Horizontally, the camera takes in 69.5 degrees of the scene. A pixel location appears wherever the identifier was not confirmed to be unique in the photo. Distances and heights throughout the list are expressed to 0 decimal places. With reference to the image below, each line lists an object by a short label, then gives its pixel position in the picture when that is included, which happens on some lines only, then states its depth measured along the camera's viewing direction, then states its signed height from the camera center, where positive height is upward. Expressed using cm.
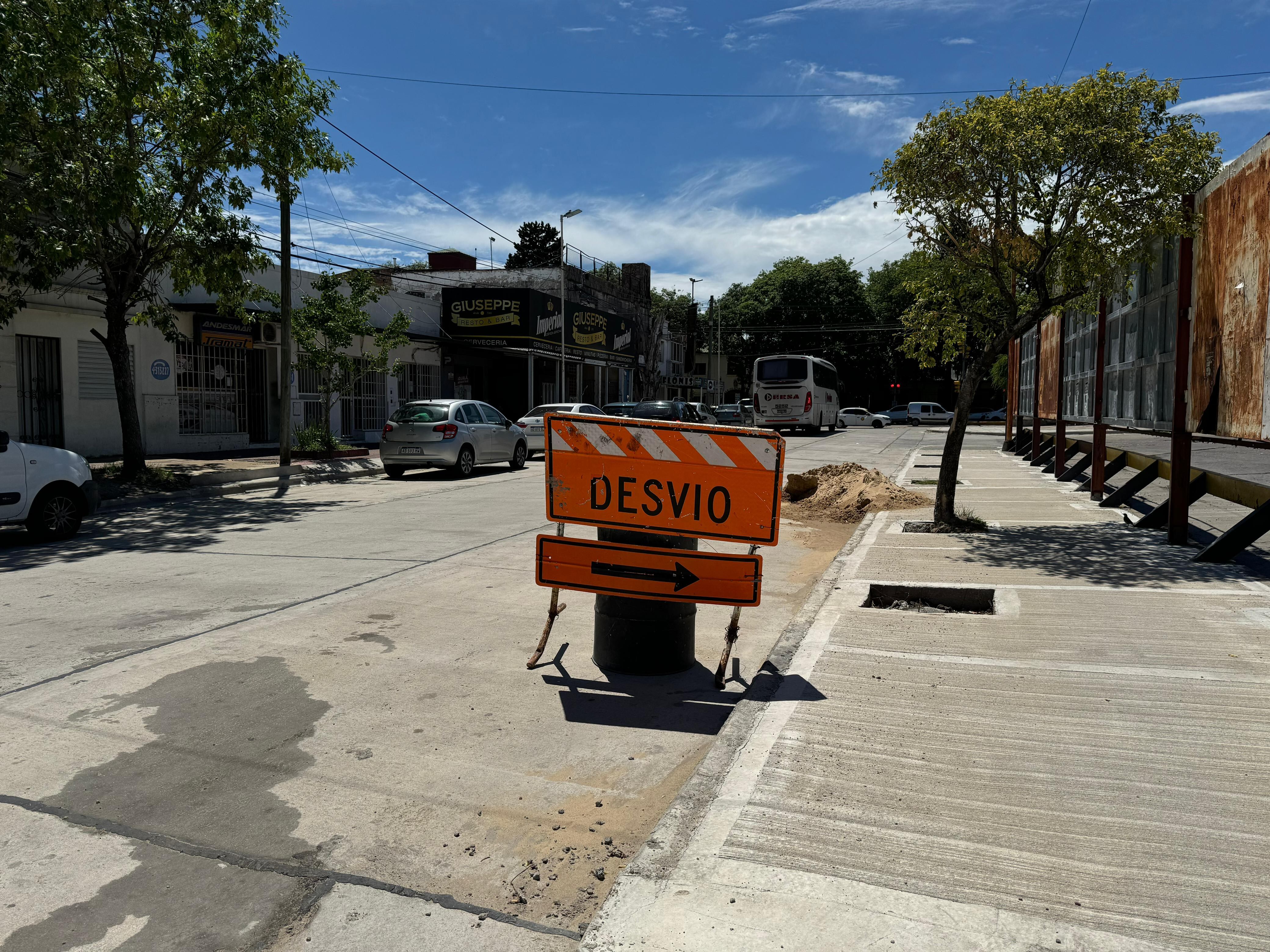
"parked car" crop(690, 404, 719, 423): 3212 +21
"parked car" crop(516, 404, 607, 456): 2392 -6
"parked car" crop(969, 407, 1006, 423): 5606 +29
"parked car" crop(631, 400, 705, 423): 2670 +23
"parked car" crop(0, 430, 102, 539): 984 -86
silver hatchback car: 1836 -44
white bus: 4019 +129
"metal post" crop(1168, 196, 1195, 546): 872 +32
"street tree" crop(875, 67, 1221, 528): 910 +245
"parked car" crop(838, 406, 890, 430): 5497 +16
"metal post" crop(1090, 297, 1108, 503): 1261 -5
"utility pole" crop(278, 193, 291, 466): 1862 +118
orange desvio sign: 536 -33
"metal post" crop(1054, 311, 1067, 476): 1584 -13
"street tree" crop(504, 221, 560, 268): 7888 +1540
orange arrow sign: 526 -90
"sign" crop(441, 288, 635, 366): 3253 +359
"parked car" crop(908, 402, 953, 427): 5800 +44
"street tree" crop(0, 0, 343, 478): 1324 +429
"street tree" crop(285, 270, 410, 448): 2130 +205
